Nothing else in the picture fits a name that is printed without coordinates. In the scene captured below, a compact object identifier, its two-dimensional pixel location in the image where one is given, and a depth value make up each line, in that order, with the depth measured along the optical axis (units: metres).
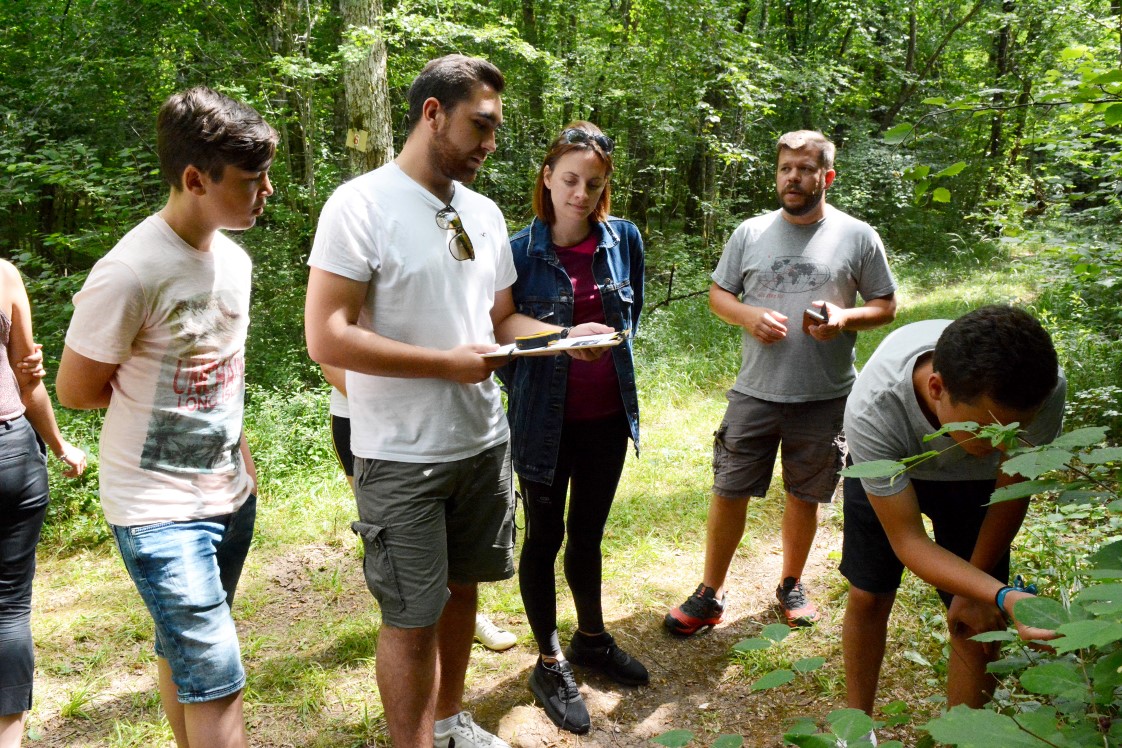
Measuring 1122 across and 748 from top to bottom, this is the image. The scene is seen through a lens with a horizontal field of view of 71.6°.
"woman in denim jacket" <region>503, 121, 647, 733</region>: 2.88
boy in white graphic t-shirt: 1.88
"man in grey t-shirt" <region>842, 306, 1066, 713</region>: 1.85
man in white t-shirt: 2.10
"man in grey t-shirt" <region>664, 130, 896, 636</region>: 3.37
